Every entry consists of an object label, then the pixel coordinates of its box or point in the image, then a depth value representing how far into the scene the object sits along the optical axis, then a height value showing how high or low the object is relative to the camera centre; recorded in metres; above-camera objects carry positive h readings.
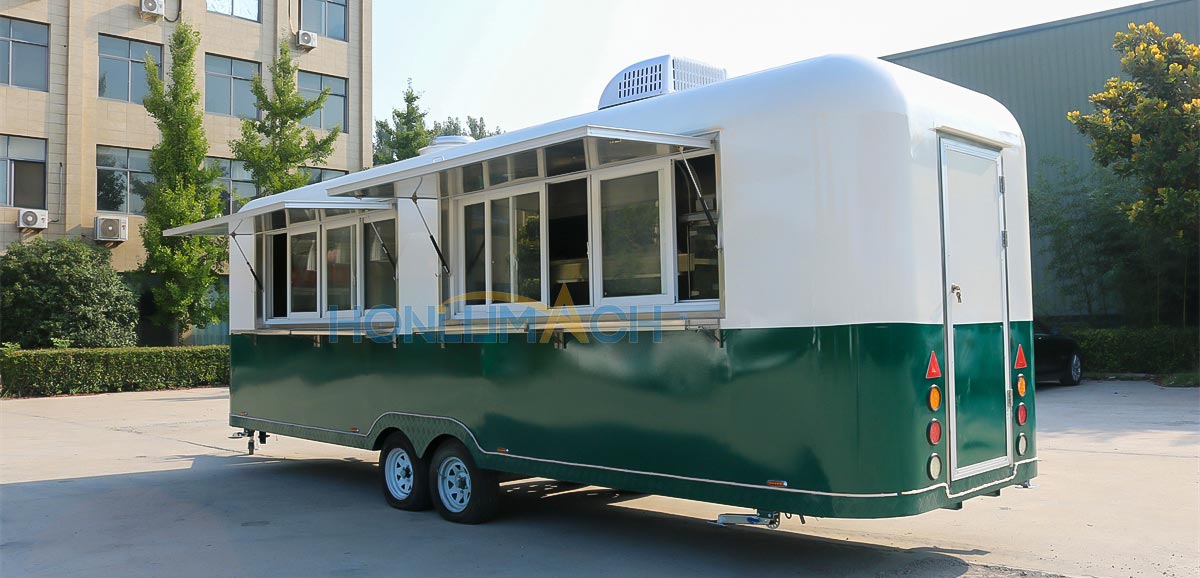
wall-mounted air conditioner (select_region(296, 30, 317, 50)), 29.09 +9.00
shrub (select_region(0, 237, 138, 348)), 21.84 +0.95
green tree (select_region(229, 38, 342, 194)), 23.61 +4.99
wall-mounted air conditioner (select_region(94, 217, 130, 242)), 24.48 +2.80
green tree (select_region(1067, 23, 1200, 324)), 16.39 +3.46
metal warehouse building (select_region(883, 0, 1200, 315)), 22.84 +6.43
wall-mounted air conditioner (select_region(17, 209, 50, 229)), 23.34 +2.95
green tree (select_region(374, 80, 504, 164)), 32.44 +6.95
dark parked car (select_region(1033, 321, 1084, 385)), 17.48 -0.55
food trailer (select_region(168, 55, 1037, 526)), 5.34 +0.20
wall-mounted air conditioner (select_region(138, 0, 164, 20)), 25.80 +8.85
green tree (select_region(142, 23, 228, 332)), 23.77 +3.57
